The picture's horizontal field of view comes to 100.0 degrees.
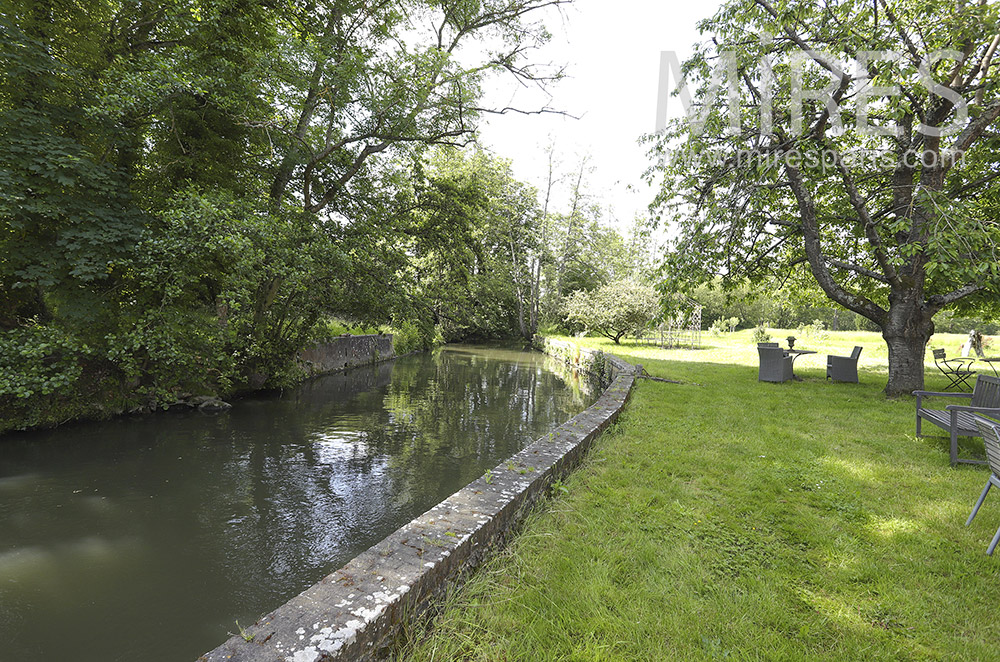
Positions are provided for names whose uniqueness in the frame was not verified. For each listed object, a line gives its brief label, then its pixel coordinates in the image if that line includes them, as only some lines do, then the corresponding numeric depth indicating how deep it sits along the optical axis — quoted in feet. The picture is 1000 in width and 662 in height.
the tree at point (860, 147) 23.16
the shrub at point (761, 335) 84.73
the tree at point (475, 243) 41.22
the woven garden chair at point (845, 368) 33.61
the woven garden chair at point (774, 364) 33.71
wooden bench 14.23
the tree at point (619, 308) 79.46
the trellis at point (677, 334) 81.68
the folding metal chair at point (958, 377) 27.44
